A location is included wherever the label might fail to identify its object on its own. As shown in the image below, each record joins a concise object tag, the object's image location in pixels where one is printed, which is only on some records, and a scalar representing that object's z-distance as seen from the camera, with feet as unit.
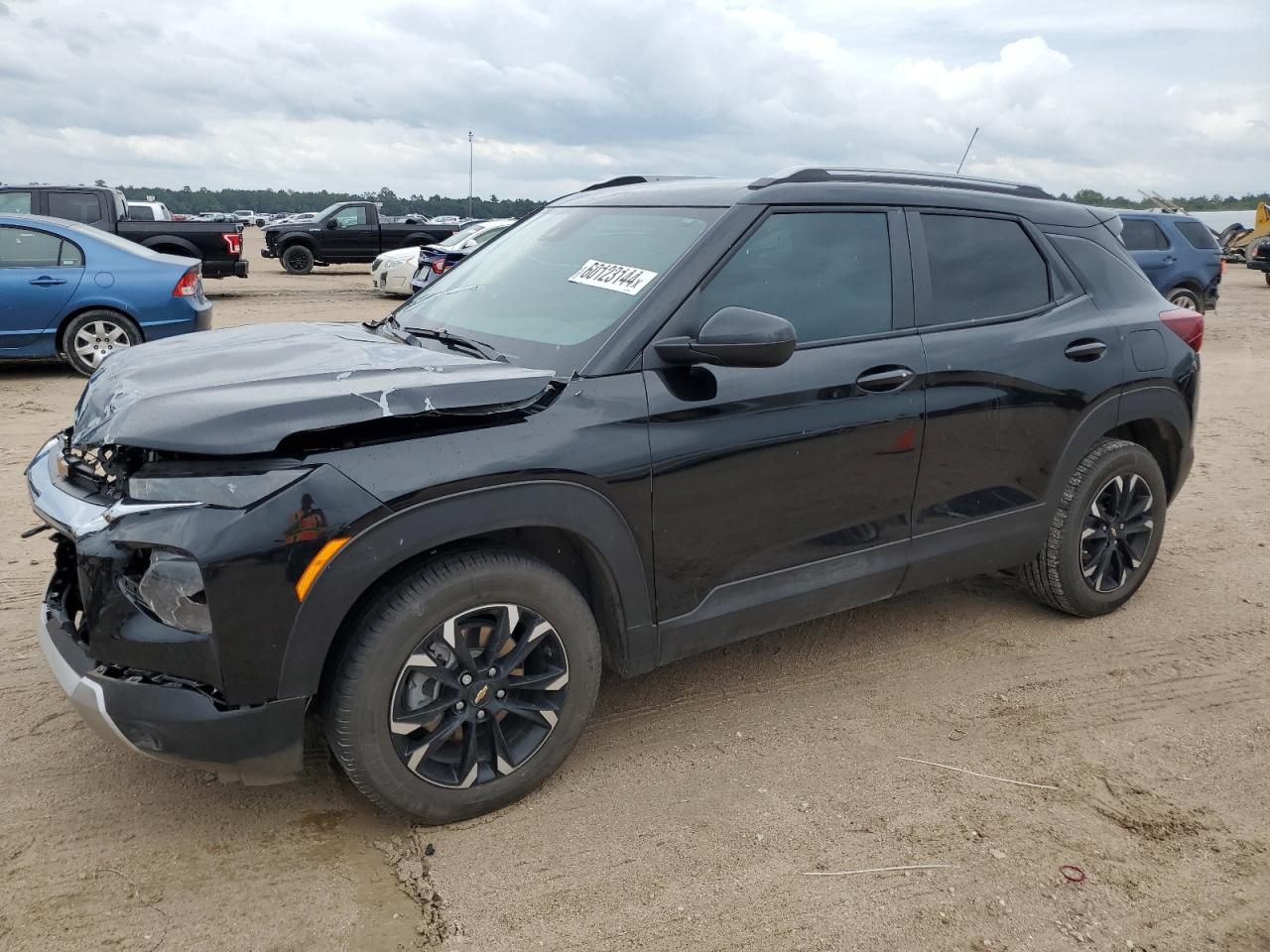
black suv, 8.41
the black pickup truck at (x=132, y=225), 44.96
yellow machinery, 93.25
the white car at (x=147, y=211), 58.18
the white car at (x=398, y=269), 56.39
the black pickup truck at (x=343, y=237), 77.15
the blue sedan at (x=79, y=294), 30.25
